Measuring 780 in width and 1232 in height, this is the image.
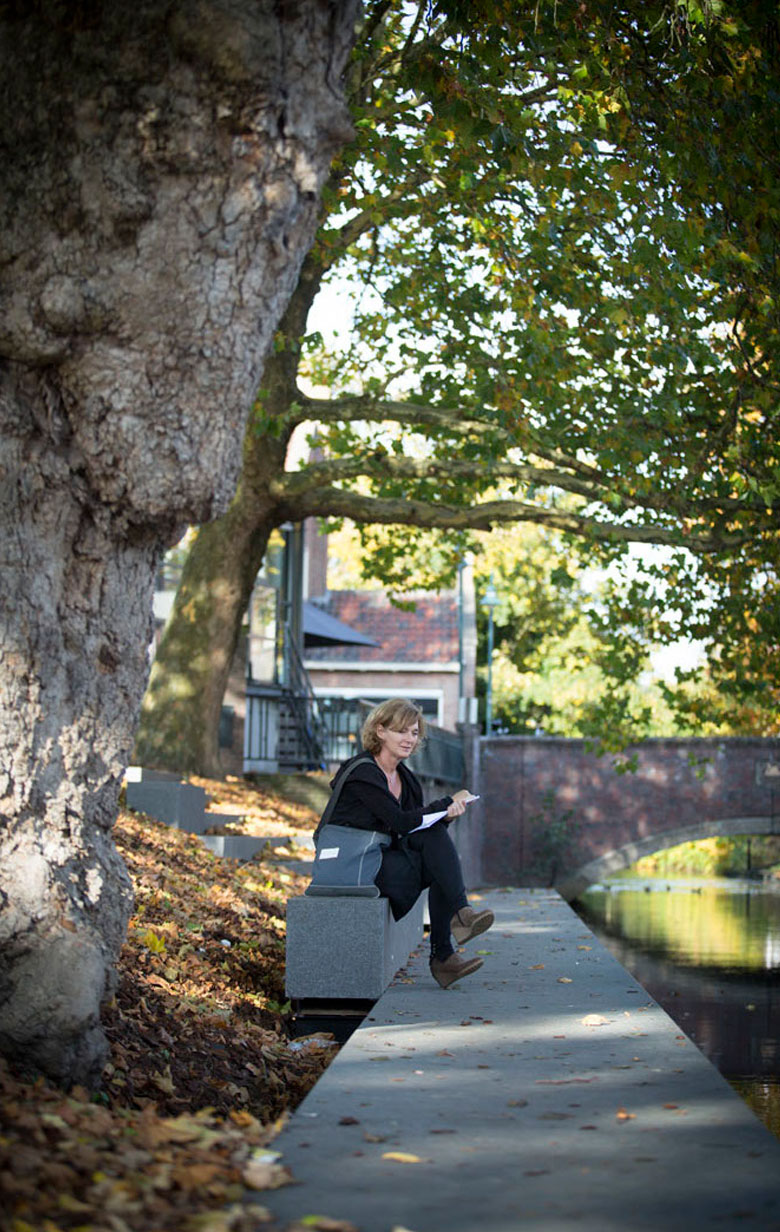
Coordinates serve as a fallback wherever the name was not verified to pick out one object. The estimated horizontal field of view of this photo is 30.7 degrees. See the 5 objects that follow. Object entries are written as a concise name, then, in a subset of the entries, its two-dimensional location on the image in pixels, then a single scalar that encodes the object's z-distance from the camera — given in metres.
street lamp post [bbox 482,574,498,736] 38.41
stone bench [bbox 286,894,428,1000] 7.00
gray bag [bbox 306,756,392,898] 7.27
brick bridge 36.16
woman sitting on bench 7.24
